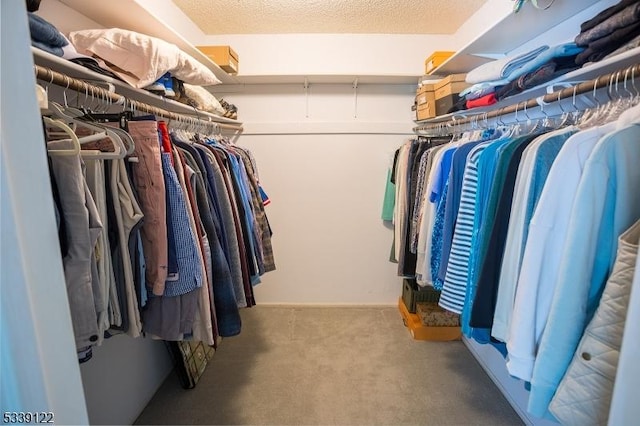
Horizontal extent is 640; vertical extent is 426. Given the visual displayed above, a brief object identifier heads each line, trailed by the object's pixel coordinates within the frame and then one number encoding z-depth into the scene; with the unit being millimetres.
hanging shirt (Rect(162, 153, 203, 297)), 1011
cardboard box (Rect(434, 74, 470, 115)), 1832
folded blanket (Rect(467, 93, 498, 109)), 1468
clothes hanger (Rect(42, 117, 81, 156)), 701
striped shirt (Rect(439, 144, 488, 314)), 1154
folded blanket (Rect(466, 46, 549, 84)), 1215
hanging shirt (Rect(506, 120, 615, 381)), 751
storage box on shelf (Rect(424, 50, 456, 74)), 2057
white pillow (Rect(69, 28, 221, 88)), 1137
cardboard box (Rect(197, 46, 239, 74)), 2059
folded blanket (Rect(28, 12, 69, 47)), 793
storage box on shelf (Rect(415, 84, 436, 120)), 2078
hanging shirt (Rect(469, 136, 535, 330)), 953
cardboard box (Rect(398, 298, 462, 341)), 2203
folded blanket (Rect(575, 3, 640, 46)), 803
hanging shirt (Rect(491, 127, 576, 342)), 872
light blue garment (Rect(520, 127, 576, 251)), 869
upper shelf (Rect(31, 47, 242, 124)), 866
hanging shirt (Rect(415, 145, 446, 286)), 1490
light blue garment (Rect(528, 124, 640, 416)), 668
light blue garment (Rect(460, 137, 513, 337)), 1053
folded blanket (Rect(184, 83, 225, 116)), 1631
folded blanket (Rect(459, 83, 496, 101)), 1452
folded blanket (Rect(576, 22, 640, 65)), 841
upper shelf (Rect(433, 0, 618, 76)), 1219
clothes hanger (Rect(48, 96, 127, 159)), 820
